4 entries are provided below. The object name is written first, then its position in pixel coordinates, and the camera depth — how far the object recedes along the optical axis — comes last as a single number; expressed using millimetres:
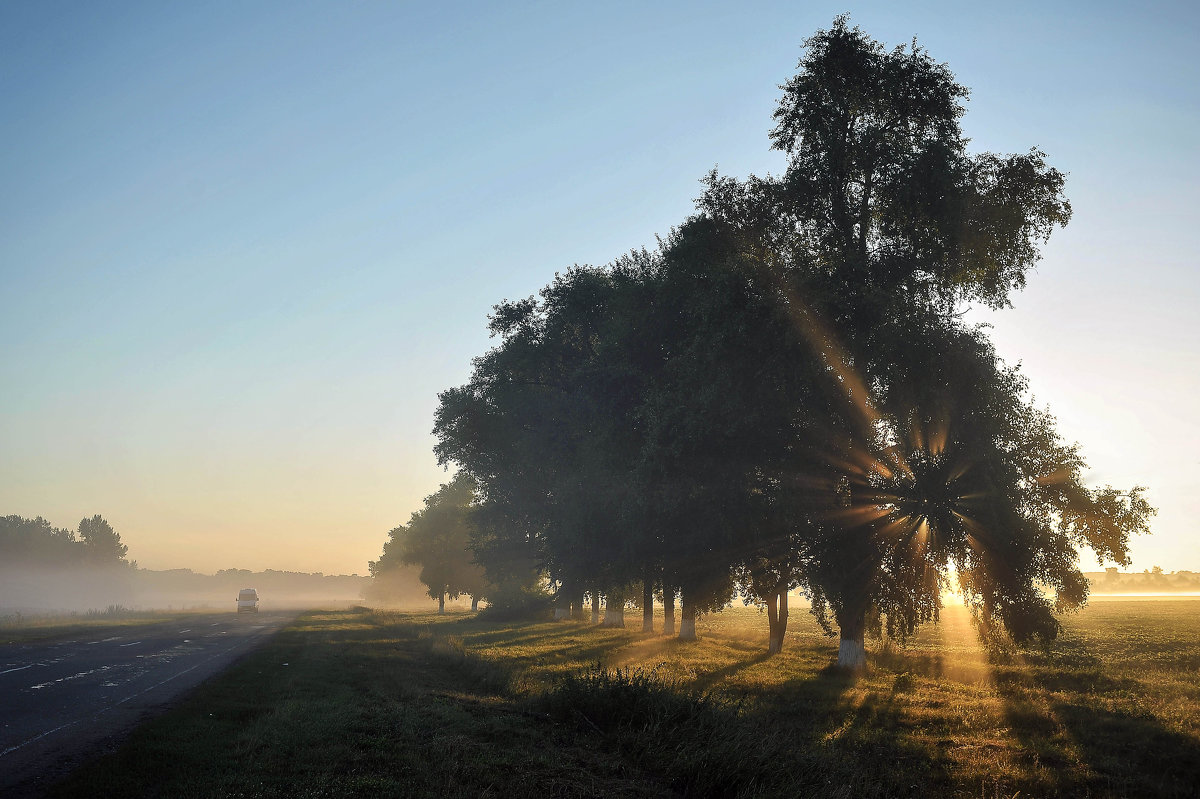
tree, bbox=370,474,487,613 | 79375
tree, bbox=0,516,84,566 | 161375
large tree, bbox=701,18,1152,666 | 21125
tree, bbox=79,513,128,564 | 166500
